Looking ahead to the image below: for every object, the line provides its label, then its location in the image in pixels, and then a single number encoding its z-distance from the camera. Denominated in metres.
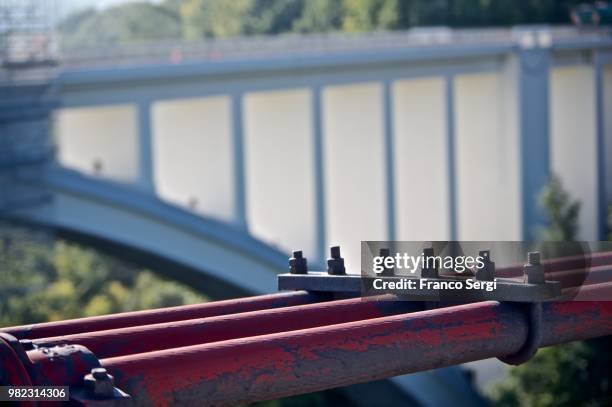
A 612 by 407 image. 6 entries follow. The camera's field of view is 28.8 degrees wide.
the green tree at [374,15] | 35.06
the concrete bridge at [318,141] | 16.86
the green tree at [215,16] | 34.19
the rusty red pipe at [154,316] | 2.73
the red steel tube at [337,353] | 2.31
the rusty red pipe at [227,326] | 2.56
